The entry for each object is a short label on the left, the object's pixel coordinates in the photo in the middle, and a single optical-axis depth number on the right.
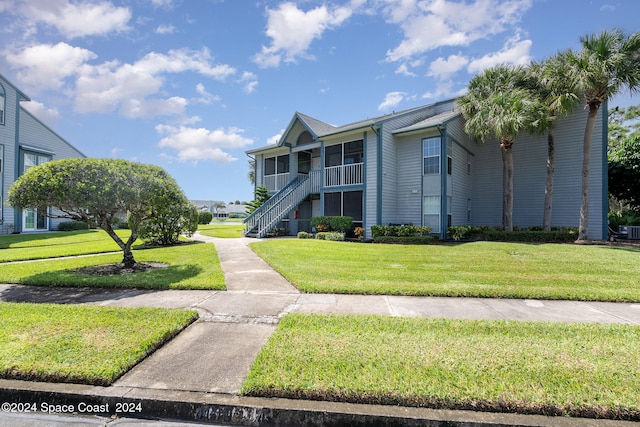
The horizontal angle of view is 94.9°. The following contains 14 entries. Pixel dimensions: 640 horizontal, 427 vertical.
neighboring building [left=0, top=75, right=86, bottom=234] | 19.66
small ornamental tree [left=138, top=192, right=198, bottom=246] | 13.57
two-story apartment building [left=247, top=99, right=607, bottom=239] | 15.45
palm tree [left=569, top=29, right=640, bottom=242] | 12.58
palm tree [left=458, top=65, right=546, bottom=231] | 14.07
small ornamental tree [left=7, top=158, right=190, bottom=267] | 6.62
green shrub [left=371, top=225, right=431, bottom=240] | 14.79
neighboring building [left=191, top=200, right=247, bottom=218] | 95.59
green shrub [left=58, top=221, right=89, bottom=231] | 23.00
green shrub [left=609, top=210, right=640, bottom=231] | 17.12
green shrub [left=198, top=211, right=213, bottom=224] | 35.88
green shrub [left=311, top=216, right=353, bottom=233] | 16.16
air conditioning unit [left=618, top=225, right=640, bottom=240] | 16.44
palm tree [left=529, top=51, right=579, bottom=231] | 13.87
